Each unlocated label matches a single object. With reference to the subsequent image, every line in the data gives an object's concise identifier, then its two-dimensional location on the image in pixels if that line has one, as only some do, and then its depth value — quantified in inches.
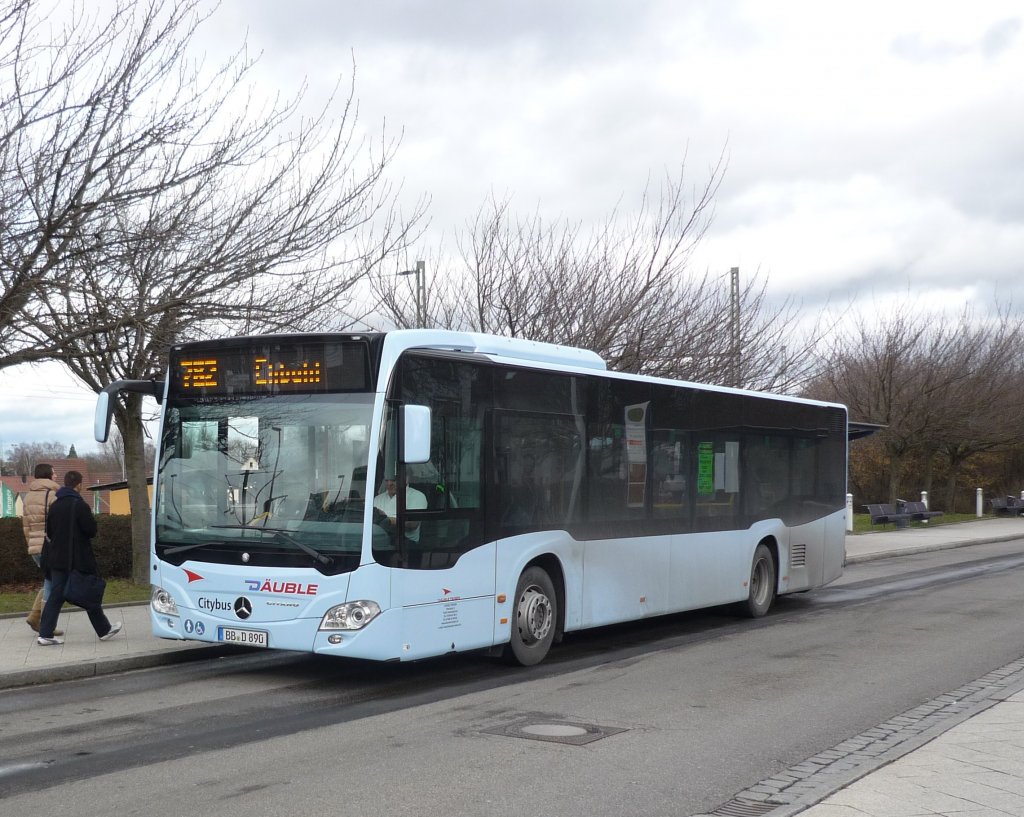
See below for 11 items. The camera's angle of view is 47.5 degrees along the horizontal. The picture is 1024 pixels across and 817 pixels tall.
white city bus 354.6
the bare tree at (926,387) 1450.5
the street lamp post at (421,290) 796.6
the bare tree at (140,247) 452.8
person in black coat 425.4
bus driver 353.7
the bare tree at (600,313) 821.2
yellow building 2180.1
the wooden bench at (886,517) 1411.2
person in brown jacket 443.8
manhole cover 293.6
